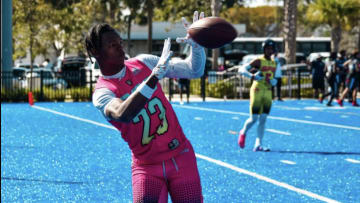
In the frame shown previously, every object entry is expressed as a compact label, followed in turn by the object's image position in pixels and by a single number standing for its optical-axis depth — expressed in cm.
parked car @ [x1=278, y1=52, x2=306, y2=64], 6030
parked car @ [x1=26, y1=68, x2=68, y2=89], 2946
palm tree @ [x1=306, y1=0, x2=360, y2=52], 4841
